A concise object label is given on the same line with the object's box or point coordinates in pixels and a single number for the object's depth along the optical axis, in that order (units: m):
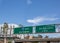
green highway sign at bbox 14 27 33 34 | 17.54
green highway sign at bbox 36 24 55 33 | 15.95
